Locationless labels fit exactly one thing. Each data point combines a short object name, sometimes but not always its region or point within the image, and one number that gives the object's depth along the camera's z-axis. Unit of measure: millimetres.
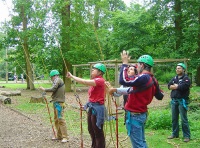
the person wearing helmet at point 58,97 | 6512
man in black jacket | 6355
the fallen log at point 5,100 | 15352
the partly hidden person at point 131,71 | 4280
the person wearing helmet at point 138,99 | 3975
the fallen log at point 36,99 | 14949
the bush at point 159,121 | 7980
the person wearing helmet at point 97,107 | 5062
